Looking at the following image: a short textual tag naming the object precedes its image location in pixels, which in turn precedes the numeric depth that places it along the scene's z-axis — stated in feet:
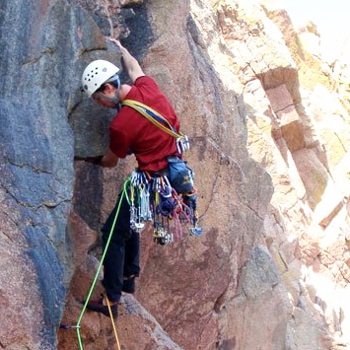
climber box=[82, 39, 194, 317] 26.08
